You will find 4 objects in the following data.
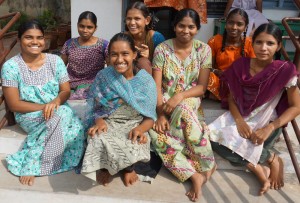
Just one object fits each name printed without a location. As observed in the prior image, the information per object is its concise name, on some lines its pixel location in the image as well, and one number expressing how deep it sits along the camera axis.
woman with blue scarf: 2.39
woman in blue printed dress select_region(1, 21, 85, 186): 2.66
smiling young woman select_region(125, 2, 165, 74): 3.08
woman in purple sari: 2.58
